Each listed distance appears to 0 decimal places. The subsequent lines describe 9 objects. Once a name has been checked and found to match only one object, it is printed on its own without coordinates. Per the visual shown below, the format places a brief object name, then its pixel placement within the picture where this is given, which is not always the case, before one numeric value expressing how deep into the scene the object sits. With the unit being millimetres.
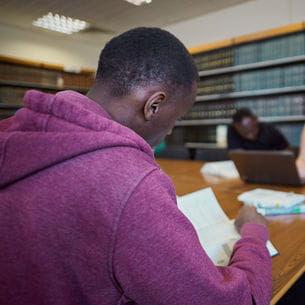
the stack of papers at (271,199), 1014
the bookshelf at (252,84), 3227
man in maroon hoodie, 360
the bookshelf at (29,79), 4125
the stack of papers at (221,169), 1765
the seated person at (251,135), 2693
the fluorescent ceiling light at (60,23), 2880
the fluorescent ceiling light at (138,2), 2713
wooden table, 625
